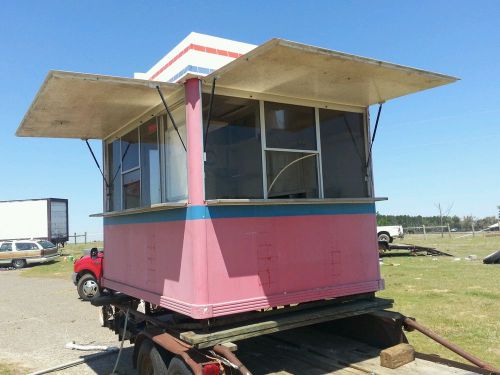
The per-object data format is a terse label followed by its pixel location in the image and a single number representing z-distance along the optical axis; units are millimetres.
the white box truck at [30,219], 33188
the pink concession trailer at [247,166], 4023
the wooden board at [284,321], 3787
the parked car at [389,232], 26550
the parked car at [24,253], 26781
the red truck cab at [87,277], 13078
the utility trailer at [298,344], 3756
